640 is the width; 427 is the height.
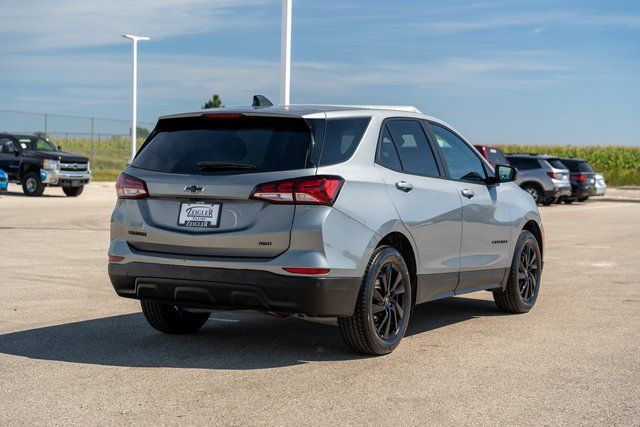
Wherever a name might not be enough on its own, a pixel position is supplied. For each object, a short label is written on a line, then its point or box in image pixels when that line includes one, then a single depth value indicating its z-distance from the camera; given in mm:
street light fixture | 44719
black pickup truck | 30766
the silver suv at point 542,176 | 34844
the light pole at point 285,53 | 18312
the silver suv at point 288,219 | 6578
